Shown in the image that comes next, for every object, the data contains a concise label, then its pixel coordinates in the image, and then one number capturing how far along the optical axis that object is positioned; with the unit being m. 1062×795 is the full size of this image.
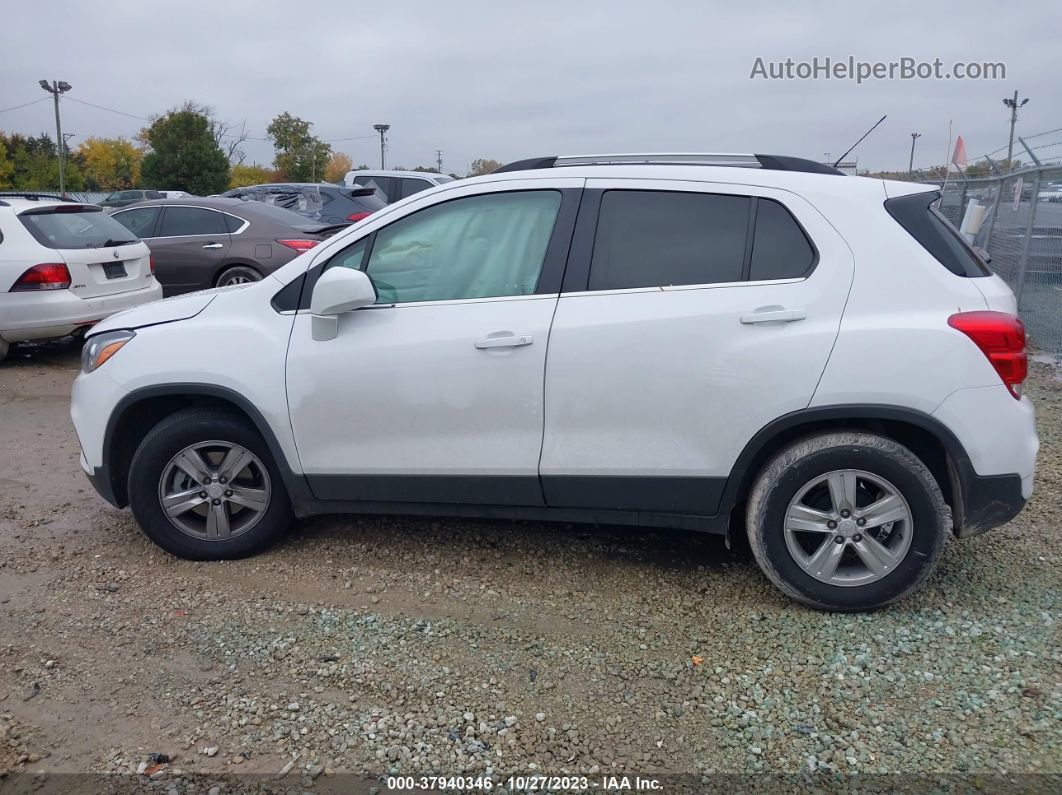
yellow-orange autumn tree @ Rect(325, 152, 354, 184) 66.00
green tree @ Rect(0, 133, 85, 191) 51.34
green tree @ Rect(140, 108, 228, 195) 48.03
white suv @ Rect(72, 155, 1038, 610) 3.56
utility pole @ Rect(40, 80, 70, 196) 47.91
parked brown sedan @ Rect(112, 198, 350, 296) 10.53
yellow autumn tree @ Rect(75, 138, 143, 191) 62.66
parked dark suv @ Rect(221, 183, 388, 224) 13.75
